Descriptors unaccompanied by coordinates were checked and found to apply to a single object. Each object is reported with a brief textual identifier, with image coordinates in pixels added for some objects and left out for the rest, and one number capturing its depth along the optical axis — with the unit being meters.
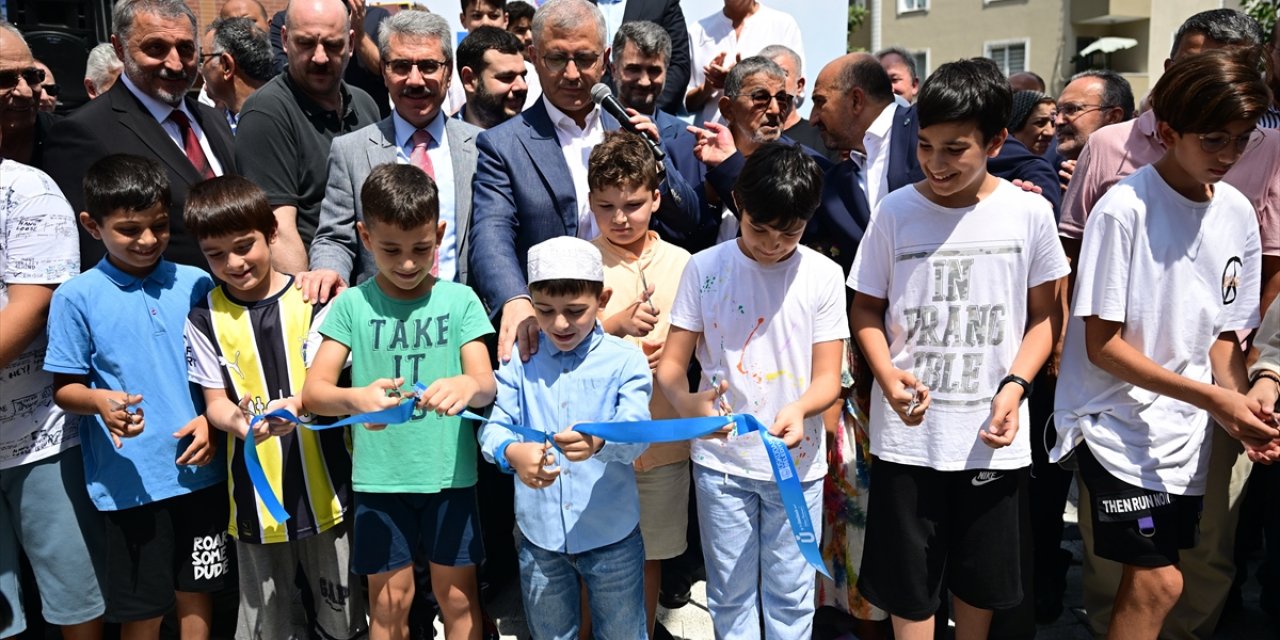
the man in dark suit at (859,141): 3.73
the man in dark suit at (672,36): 6.24
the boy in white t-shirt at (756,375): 3.16
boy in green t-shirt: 3.14
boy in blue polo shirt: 3.22
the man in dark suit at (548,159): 3.78
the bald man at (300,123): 3.97
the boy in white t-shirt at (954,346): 3.04
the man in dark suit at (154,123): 3.69
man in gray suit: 3.85
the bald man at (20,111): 3.91
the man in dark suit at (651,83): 4.13
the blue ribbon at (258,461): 2.95
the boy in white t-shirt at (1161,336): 3.06
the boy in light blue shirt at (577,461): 2.96
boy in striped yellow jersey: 3.22
